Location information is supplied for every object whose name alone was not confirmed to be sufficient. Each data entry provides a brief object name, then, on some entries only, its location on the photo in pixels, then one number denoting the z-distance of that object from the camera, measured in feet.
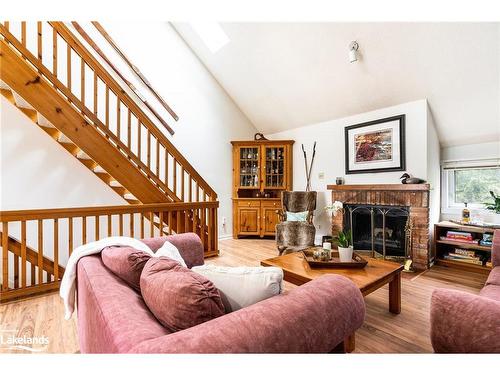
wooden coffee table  5.78
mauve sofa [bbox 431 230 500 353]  2.90
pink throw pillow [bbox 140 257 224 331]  2.60
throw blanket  4.77
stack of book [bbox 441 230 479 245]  9.78
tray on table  6.54
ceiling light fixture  9.96
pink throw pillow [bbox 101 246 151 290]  3.66
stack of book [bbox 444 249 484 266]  9.64
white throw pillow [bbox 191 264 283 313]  3.22
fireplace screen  11.15
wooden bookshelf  9.49
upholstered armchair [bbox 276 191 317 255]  12.59
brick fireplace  10.19
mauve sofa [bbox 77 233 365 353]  2.22
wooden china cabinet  15.52
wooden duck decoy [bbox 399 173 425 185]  10.32
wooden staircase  7.49
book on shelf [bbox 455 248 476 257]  9.82
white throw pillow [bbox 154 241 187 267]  4.80
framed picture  11.17
